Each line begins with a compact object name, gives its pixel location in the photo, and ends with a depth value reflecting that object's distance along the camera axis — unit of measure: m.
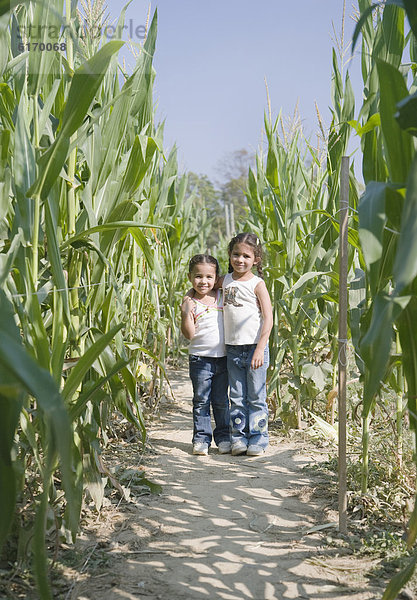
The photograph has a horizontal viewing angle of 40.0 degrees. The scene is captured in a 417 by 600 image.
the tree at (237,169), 30.10
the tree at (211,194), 27.00
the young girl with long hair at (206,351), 2.96
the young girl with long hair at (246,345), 2.88
